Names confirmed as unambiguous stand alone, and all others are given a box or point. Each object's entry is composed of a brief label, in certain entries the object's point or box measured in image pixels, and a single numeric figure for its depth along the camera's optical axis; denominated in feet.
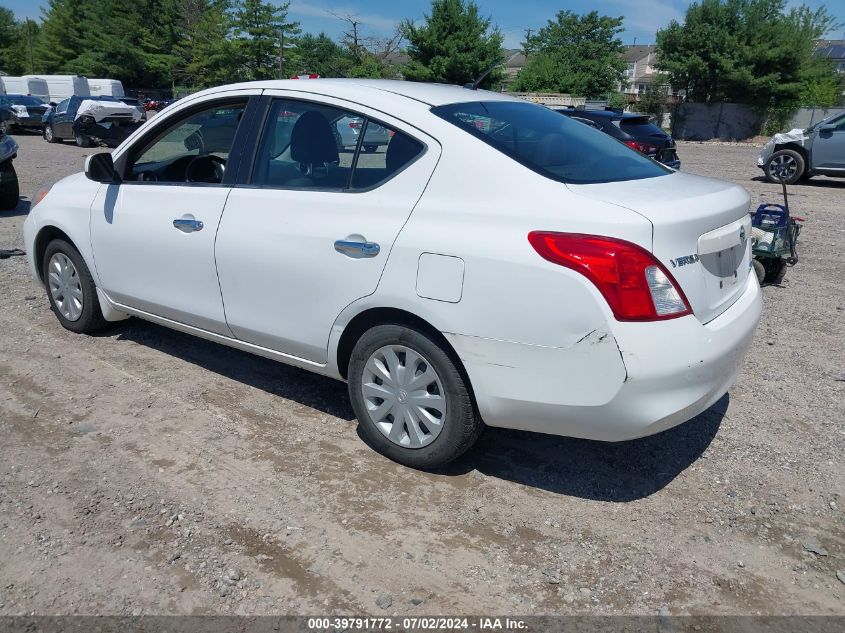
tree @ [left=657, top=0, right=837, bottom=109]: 125.59
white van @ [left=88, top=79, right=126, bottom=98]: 144.05
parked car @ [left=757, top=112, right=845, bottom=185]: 48.96
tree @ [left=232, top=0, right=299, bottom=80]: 170.19
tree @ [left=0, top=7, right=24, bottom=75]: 240.53
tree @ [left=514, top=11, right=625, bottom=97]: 186.60
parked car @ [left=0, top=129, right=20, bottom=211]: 33.47
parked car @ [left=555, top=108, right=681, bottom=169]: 47.21
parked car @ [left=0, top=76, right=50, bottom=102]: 139.44
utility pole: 169.48
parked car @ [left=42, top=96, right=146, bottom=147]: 77.00
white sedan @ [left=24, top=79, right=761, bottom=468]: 9.21
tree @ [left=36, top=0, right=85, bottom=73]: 225.76
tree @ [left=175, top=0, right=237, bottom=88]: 185.16
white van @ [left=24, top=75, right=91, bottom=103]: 139.64
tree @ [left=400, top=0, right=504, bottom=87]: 157.99
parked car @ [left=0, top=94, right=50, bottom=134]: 92.32
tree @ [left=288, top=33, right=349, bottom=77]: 186.63
